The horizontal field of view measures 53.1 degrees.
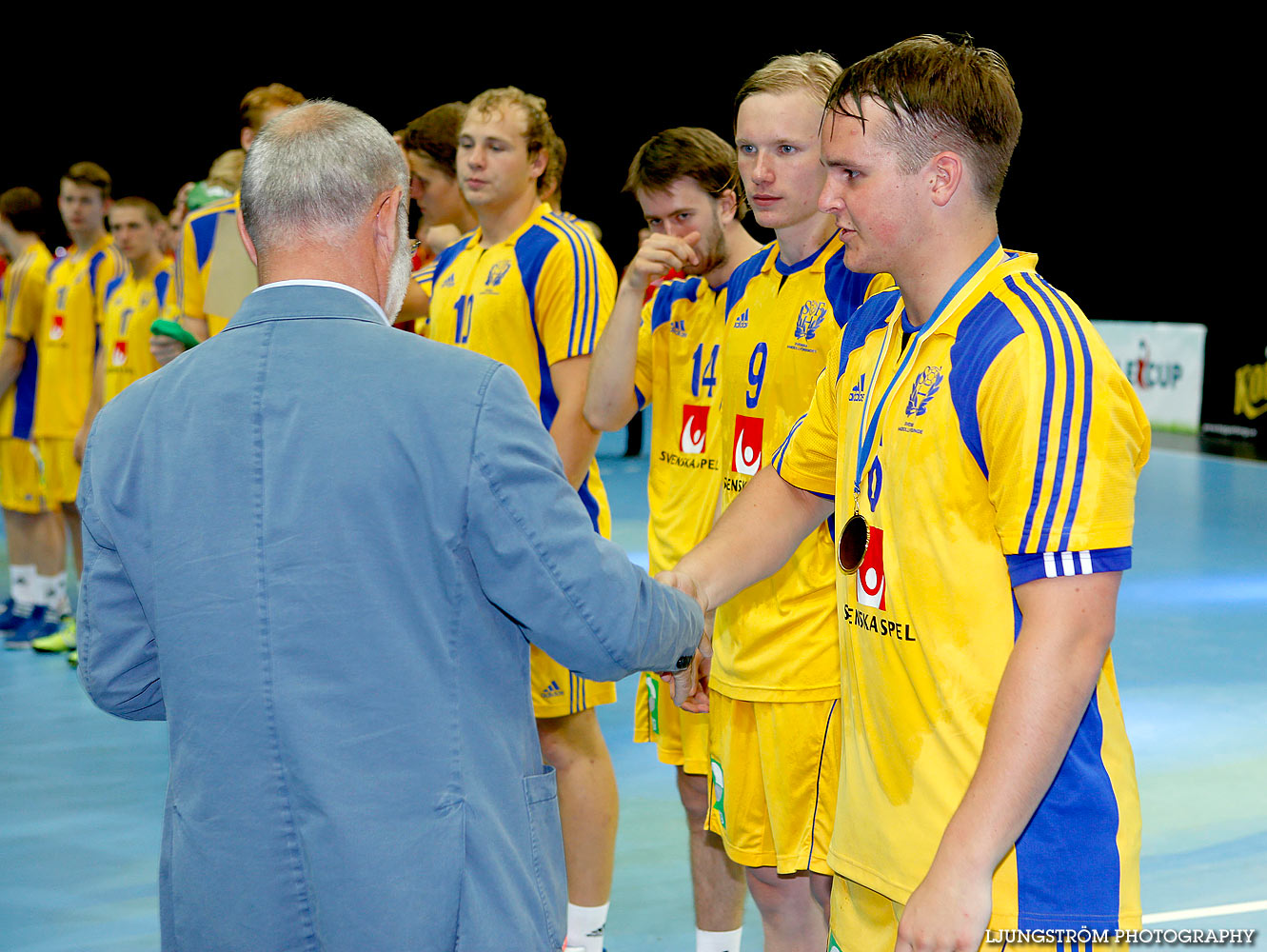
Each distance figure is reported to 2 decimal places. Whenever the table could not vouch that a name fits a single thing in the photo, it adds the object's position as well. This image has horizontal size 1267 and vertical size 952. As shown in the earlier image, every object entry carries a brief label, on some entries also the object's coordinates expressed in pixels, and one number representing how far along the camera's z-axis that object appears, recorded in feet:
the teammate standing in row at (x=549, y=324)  10.95
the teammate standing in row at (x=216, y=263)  12.95
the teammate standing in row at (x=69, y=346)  22.39
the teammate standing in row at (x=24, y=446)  22.30
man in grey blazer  4.80
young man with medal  4.88
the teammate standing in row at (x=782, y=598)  8.63
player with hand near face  10.24
